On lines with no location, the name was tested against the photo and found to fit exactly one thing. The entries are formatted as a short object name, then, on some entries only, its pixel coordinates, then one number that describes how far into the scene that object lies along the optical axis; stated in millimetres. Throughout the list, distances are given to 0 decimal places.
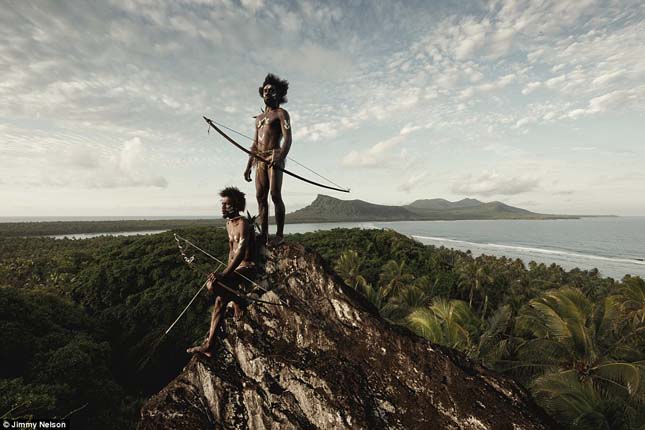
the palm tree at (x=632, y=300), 15227
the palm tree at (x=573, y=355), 8109
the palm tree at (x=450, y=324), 9992
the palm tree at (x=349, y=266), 23648
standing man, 5398
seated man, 4570
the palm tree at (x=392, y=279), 25422
